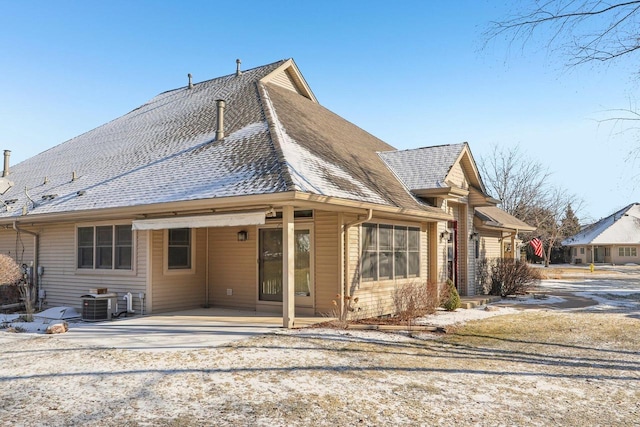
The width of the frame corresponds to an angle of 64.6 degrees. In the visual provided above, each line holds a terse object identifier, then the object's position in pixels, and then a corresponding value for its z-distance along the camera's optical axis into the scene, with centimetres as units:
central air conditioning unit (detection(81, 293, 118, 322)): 1141
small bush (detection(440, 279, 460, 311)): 1404
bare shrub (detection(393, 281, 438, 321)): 1153
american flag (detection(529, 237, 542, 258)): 3012
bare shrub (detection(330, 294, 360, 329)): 1028
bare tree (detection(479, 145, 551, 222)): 4566
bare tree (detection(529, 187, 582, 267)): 4600
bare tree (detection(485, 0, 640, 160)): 572
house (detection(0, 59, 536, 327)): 1065
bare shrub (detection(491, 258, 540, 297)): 1891
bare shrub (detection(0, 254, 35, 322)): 1170
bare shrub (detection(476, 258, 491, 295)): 1891
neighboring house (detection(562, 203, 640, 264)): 5379
